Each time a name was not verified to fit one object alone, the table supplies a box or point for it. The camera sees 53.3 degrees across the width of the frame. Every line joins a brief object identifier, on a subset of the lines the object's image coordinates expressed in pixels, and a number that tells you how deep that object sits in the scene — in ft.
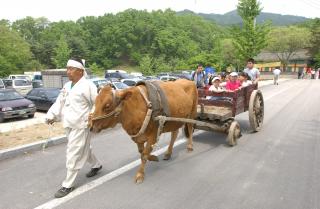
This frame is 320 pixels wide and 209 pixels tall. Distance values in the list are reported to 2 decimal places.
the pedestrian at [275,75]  105.05
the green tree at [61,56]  213.66
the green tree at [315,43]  193.06
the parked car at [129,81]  74.80
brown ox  15.39
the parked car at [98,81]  62.06
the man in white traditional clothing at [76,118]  15.92
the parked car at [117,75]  113.80
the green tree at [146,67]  189.79
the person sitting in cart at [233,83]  28.73
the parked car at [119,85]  62.49
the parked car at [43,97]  53.36
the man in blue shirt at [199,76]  35.04
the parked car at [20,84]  78.38
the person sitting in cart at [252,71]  33.04
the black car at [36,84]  86.16
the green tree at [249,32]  97.86
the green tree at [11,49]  139.95
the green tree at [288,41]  194.80
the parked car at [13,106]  45.14
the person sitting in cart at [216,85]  27.91
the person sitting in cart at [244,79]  29.47
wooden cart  23.91
